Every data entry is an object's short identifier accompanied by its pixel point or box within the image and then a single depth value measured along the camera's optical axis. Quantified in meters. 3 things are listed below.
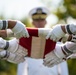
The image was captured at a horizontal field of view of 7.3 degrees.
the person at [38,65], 5.61
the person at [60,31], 4.56
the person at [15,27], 4.56
